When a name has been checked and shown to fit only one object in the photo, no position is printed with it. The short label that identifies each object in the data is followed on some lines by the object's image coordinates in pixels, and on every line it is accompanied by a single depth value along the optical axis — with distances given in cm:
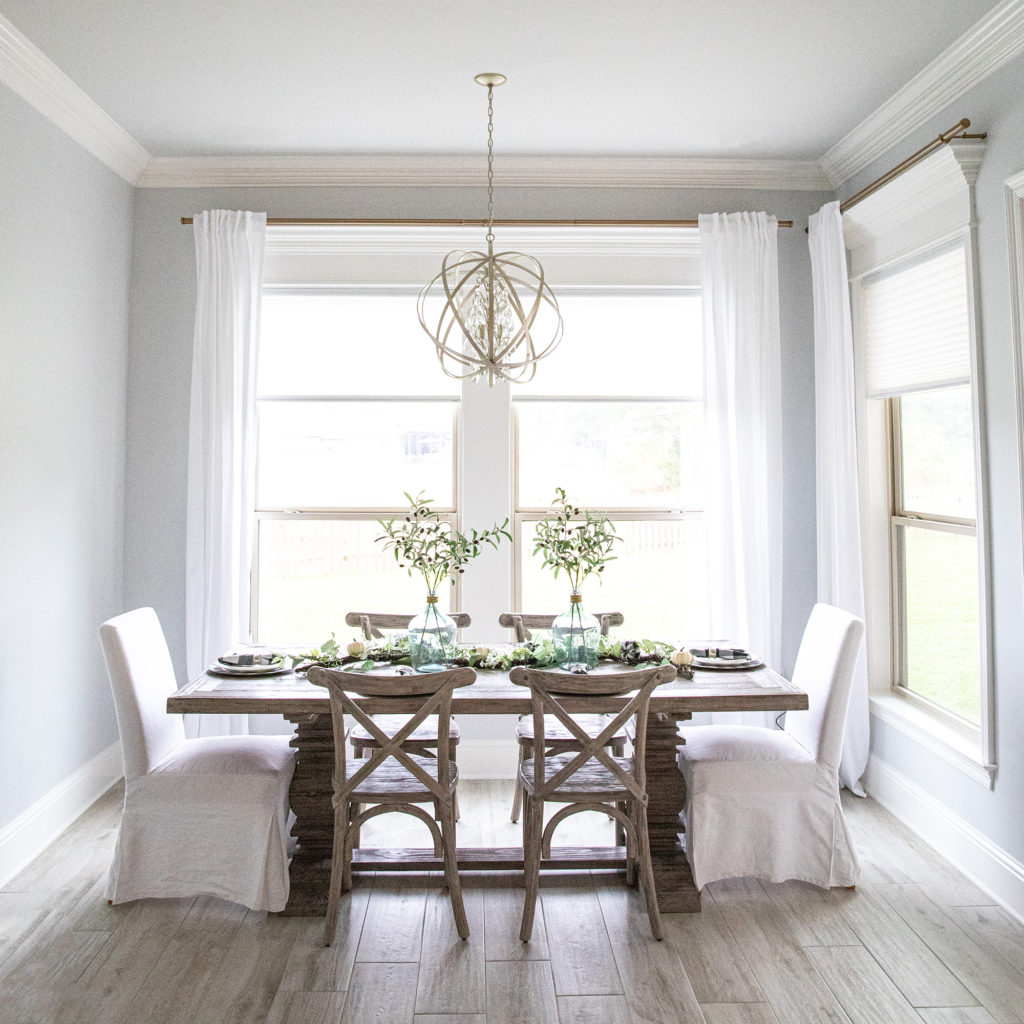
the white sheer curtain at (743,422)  401
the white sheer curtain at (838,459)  380
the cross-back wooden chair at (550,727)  318
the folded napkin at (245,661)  303
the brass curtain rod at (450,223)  406
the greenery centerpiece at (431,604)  295
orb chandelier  291
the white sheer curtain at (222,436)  395
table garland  300
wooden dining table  270
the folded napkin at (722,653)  315
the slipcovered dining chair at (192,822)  273
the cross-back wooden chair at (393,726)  323
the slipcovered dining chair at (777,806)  284
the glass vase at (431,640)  295
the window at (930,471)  327
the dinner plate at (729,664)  303
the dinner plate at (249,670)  296
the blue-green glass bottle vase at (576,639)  295
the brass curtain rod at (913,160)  300
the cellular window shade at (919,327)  322
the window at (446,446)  428
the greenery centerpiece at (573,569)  296
